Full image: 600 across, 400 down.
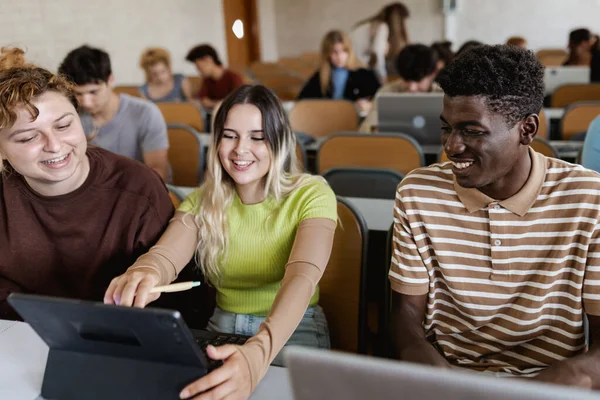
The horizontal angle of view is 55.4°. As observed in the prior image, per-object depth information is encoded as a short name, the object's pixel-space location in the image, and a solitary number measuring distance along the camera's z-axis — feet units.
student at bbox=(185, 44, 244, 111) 16.85
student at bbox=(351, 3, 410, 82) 18.07
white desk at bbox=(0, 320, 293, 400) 3.56
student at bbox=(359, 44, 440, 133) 11.30
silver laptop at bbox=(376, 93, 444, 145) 8.96
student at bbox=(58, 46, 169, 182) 8.74
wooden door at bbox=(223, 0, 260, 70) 29.55
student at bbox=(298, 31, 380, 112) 14.53
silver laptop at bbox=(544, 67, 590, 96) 16.10
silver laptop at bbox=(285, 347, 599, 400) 1.78
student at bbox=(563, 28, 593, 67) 19.19
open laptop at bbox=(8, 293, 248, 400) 2.87
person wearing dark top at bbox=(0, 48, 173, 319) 4.89
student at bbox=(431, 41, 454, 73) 16.10
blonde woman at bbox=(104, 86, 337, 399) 4.91
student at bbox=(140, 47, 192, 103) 16.65
